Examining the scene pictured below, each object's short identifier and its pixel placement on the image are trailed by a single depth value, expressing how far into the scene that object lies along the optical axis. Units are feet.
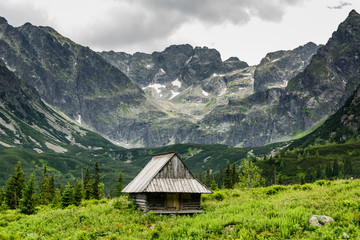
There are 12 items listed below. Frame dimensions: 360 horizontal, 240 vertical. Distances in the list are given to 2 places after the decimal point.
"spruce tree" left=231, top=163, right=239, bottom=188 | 343.05
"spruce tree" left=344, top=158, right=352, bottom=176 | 617.62
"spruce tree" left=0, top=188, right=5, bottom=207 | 262.73
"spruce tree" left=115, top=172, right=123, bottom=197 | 313.40
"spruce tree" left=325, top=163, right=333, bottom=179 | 630.21
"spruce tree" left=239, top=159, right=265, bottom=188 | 336.20
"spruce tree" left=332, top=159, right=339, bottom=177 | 632.87
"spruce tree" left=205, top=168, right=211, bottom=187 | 379.72
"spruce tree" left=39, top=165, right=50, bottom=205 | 294.87
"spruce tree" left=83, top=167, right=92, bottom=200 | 282.56
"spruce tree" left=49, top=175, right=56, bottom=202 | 305.12
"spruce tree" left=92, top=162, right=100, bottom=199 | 297.08
